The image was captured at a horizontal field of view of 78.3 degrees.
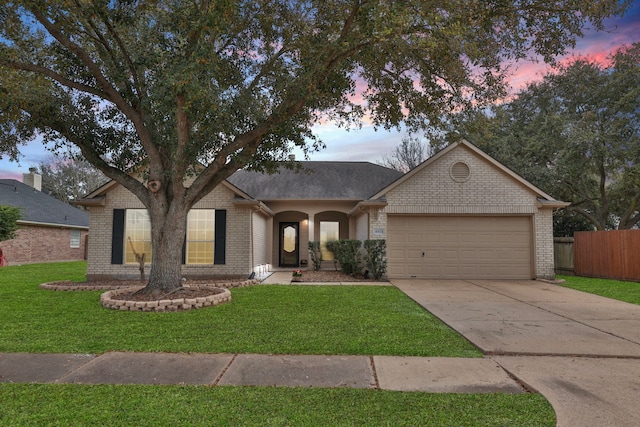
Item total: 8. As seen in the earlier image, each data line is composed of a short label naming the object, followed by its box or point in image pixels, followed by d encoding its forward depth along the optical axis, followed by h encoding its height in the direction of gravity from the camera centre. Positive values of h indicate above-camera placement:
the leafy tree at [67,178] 41.06 +5.96
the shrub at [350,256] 13.74 -0.72
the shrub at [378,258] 13.18 -0.75
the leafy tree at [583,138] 18.98 +4.98
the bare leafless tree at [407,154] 32.34 +6.85
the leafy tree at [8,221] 17.12 +0.56
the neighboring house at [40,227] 21.13 +0.41
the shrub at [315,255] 15.56 -0.79
